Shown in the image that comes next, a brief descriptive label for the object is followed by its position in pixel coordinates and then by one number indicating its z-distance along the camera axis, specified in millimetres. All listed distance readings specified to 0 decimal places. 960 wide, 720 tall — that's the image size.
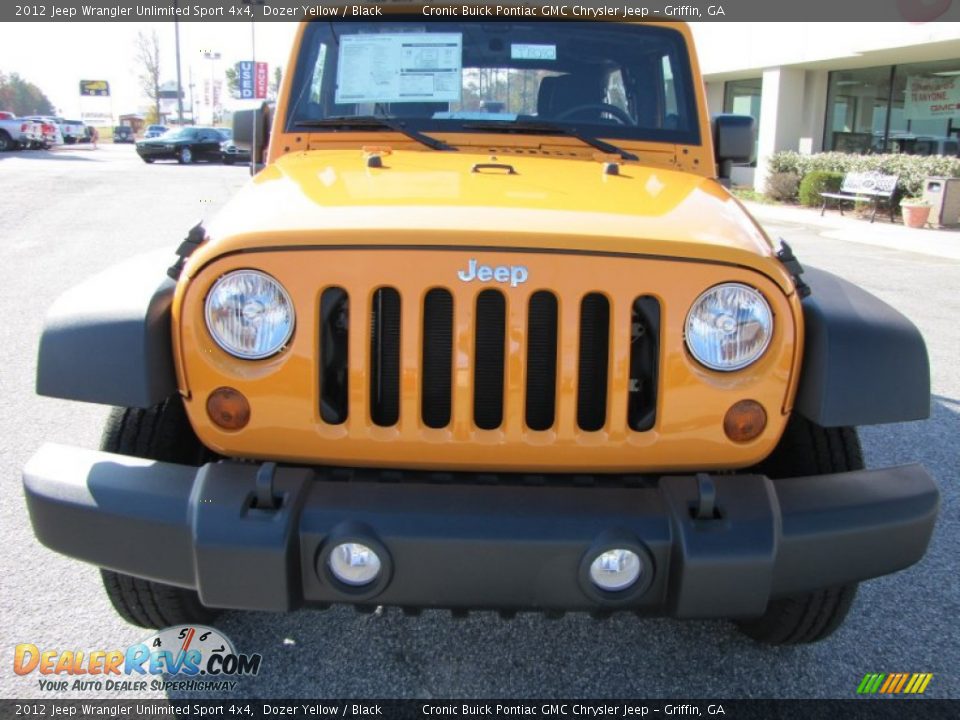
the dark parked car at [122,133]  60656
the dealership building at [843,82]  16750
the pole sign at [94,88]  75312
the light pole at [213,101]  75000
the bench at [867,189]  15617
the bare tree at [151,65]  66375
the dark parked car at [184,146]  31766
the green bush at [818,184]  17469
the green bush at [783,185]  18828
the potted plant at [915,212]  14234
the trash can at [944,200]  14211
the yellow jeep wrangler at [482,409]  1863
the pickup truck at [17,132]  33656
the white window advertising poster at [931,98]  16828
